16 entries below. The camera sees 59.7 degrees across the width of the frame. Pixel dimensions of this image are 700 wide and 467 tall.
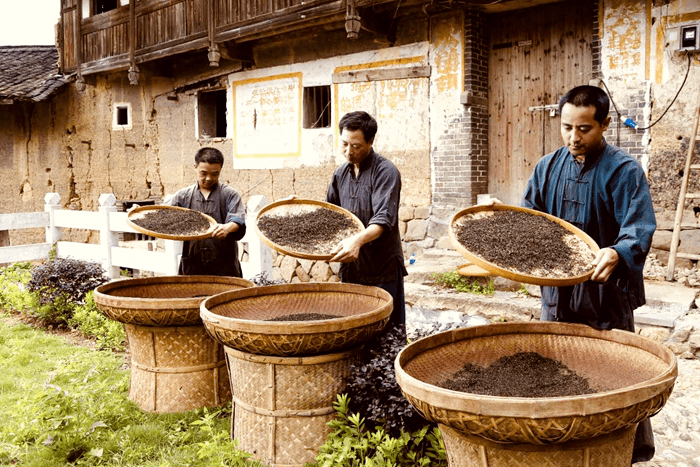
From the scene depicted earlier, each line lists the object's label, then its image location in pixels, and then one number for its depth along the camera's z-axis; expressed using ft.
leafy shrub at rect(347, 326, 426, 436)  9.62
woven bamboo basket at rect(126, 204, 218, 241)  13.21
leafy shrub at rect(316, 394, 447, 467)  9.23
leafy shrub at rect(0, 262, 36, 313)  22.71
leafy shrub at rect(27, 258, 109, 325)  21.70
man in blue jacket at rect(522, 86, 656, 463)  7.79
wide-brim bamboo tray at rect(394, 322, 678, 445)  6.02
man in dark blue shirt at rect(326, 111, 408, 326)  11.30
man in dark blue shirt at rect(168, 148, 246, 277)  14.58
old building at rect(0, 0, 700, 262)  21.40
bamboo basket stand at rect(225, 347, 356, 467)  9.99
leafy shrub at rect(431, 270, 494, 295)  22.24
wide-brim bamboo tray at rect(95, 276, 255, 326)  11.89
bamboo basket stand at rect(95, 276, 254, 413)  11.96
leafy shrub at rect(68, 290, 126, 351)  19.01
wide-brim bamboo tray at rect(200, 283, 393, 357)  9.36
